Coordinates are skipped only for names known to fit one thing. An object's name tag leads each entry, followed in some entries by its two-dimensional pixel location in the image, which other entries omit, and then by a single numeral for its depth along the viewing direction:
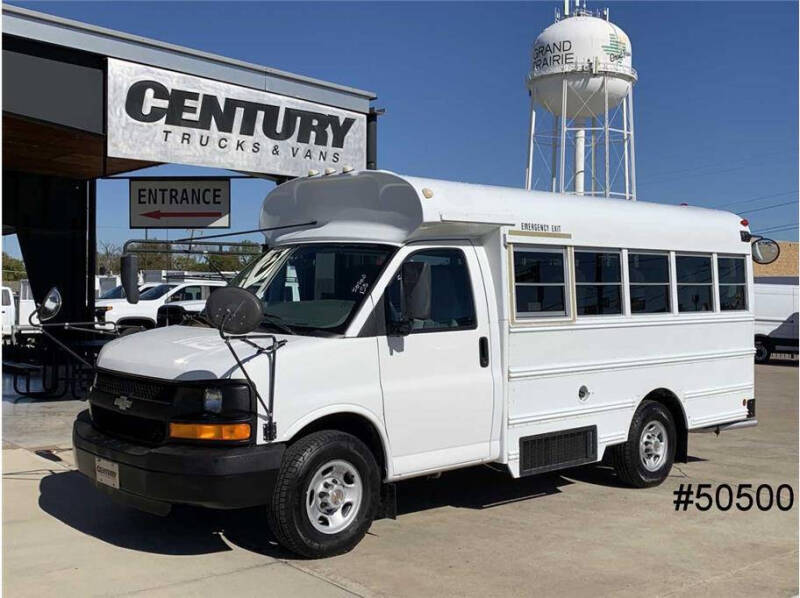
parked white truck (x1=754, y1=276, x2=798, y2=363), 24.17
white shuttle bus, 5.41
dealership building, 9.72
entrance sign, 11.93
